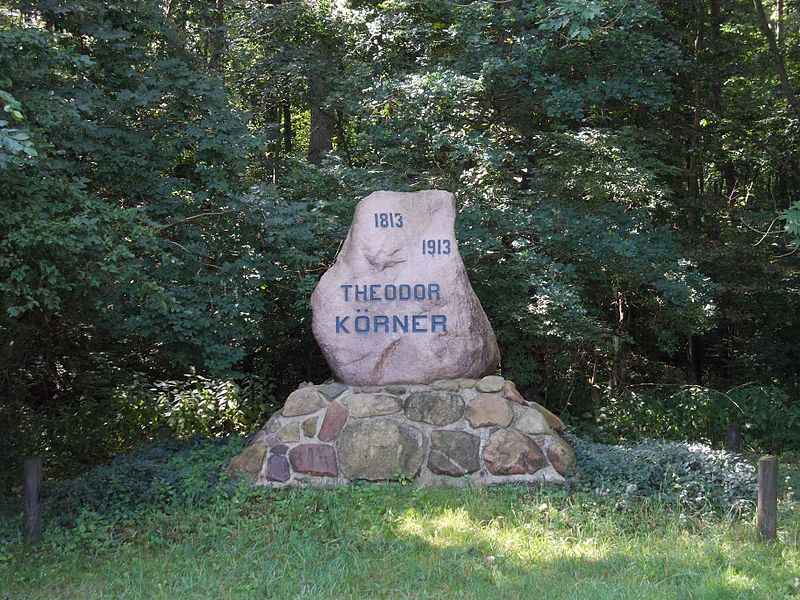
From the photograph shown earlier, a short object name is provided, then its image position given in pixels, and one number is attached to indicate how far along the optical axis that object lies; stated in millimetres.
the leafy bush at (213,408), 10375
